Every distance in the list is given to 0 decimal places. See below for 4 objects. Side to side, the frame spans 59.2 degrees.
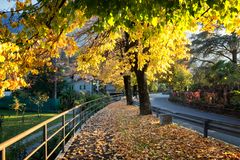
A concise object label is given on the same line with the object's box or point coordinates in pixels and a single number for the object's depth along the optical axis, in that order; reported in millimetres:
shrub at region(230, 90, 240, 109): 18000
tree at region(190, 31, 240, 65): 31164
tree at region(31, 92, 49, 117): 28310
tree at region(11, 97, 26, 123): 23453
